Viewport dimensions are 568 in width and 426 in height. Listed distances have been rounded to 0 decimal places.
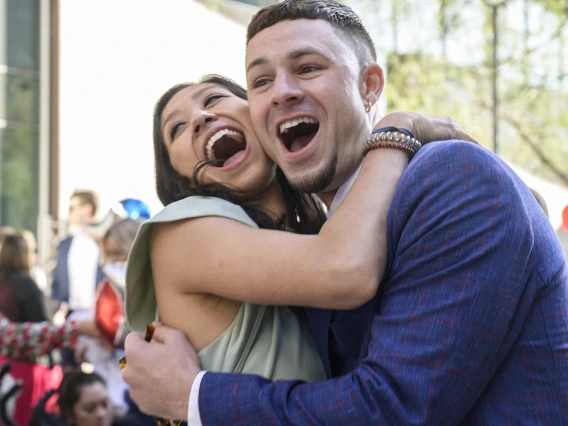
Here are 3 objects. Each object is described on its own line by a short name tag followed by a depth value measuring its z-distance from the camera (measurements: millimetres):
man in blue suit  1917
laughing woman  2125
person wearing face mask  5520
